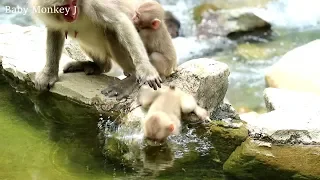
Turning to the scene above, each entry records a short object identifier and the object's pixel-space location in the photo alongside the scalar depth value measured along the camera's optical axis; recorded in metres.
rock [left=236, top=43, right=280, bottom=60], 10.02
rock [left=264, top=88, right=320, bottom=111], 4.18
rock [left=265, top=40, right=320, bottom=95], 7.24
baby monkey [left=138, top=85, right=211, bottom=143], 3.96
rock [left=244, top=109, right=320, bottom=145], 3.57
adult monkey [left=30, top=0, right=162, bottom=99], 4.61
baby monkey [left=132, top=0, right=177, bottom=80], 4.93
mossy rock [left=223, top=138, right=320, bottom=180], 3.45
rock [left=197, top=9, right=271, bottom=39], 10.80
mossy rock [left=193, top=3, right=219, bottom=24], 11.45
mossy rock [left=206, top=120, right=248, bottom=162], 3.76
